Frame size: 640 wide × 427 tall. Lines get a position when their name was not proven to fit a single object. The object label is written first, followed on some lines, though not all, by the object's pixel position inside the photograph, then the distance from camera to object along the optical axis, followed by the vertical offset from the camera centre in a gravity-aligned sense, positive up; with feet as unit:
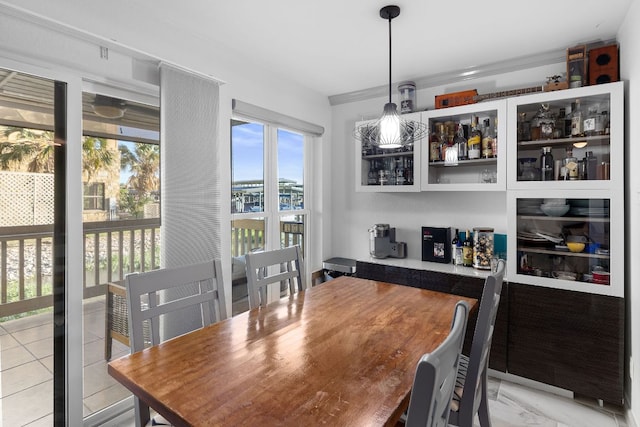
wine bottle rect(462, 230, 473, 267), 9.23 -1.11
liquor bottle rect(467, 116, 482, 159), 9.02 +1.88
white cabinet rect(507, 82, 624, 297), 7.12 +0.38
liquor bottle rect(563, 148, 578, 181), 7.62 +1.02
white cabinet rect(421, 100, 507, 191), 8.46 +1.37
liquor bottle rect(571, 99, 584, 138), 7.69 +2.07
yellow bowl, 7.70 -0.81
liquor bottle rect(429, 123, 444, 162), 9.65 +1.94
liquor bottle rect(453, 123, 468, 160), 9.27 +1.87
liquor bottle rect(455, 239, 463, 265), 9.38 -1.19
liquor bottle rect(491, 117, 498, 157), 8.63 +1.81
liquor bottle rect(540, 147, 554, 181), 7.90 +1.08
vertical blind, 6.90 +0.83
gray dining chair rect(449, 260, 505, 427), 4.52 -1.97
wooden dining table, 3.04 -1.75
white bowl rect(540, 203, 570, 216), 7.80 +0.05
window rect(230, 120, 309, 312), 9.45 +0.65
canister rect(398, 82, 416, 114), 10.14 +3.42
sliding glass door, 5.41 -0.67
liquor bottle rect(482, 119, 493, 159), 8.81 +1.84
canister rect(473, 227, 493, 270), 8.87 -0.97
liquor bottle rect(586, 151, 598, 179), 7.38 +1.00
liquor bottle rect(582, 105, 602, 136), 7.47 +2.00
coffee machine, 10.53 -1.03
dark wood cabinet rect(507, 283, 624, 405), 7.07 -2.84
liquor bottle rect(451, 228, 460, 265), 9.54 -0.99
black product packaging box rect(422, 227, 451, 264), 9.72 -0.95
